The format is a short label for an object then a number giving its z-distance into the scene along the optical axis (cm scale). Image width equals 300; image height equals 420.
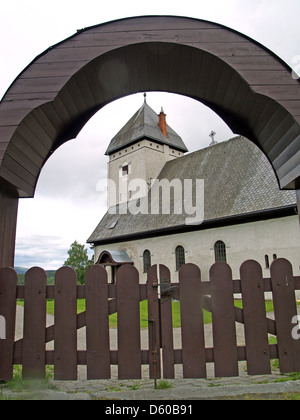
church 1529
